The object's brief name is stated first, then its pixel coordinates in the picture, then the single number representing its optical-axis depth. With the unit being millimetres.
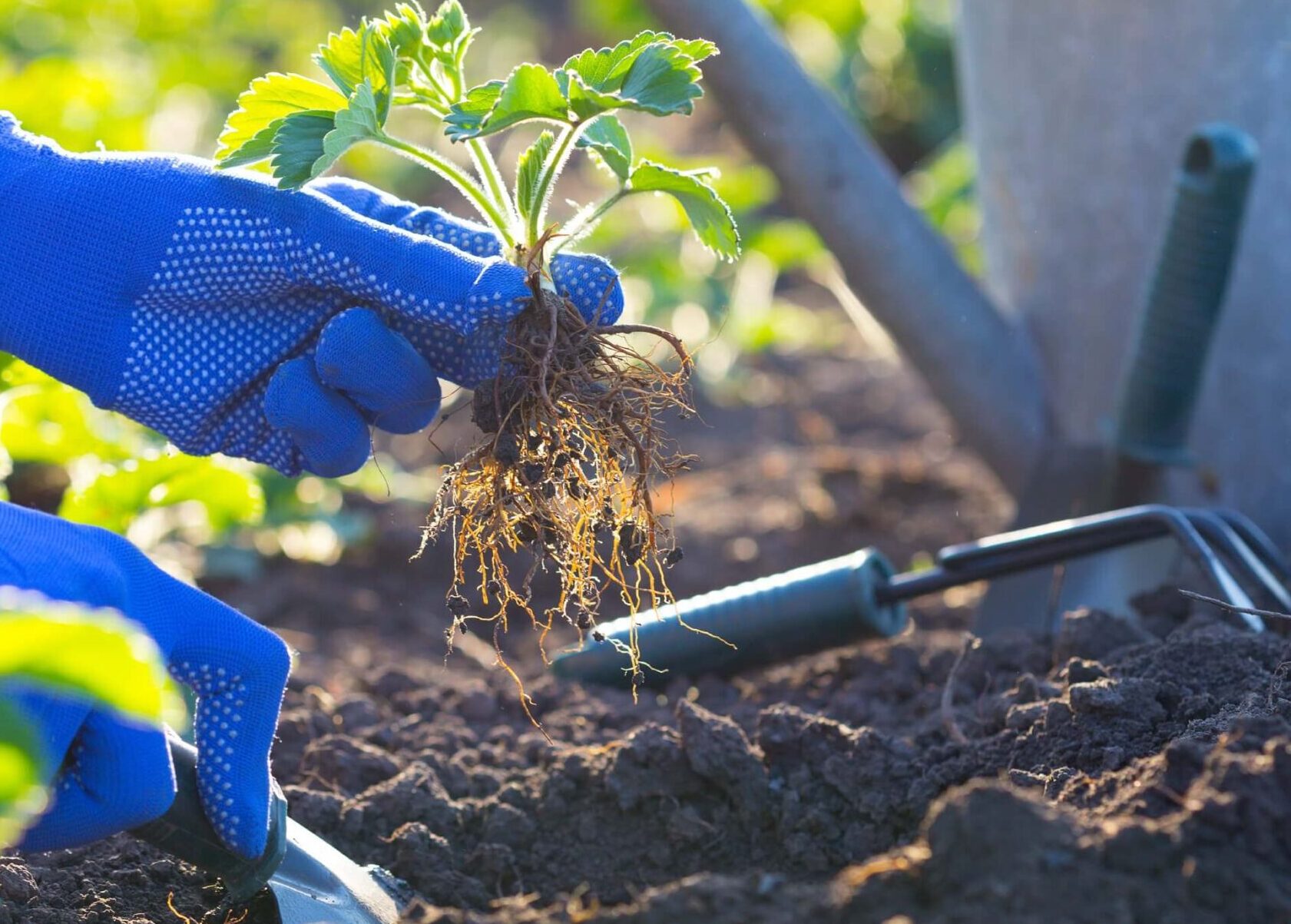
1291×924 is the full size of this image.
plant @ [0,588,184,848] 816
